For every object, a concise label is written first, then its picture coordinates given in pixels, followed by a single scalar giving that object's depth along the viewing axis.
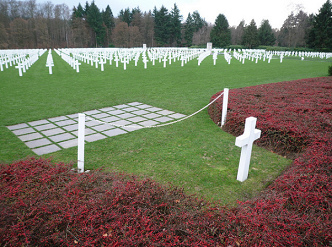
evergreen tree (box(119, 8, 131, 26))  81.44
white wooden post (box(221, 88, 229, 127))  5.97
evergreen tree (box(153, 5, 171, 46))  73.81
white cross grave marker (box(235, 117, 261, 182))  3.59
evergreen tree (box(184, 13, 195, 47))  73.25
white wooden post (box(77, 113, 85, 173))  3.73
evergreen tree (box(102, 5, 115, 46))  75.31
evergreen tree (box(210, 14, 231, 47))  65.75
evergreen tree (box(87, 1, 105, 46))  70.75
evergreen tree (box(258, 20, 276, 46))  62.59
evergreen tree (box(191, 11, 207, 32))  86.69
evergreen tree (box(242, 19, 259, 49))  59.78
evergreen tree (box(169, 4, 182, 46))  74.31
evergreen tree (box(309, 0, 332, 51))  47.06
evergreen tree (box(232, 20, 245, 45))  72.12
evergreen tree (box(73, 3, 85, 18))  75.88
